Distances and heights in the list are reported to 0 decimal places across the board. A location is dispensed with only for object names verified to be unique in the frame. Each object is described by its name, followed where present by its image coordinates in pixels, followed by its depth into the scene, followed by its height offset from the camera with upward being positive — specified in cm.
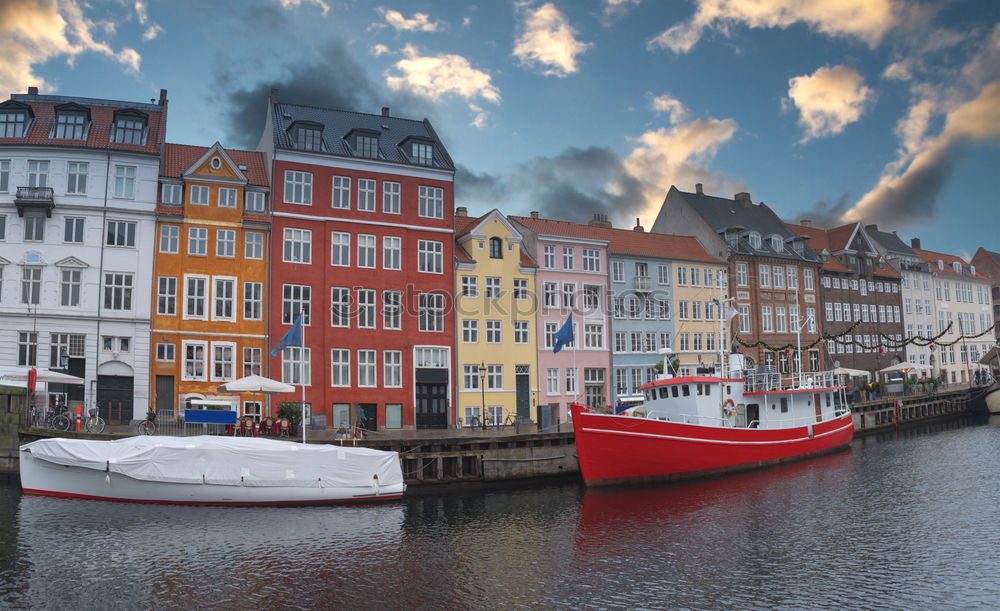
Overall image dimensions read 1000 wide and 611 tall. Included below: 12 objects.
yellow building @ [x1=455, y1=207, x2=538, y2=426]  4884 +413
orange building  4109 +604
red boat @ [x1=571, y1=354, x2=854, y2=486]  3512 -242
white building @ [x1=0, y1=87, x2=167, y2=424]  3925 +758
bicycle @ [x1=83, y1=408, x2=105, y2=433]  3328 -159
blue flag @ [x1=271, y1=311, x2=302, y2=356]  3478 +229
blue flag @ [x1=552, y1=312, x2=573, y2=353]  3872 +255
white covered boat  2928 -329
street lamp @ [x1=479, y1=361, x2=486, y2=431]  4640 +38
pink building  5253 +544
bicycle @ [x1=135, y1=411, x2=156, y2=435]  3350 -177
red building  4406 +731
